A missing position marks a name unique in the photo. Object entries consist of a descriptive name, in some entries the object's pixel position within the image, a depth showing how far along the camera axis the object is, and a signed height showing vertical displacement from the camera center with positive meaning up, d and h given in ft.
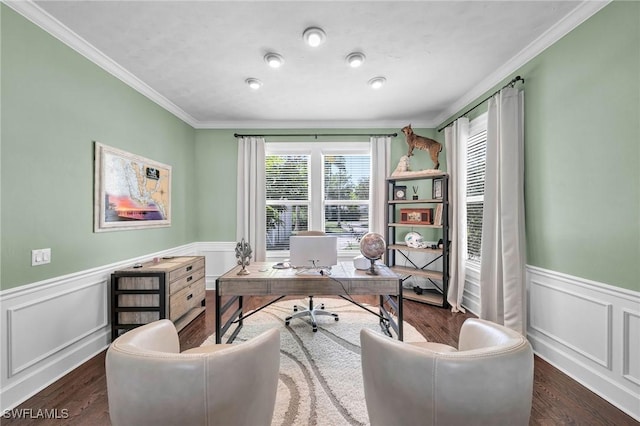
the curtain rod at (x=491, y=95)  7.78 +4.15
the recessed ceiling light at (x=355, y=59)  7.69 +4.77
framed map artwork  7.72 +0.78
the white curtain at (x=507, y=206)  7.64 +0.21
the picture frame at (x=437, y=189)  11.71 +1.13
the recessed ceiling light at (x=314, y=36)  6.59 +4.71
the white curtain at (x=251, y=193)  13.17 +1.05
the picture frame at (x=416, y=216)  11.74 -0.15
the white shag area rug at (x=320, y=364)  5.20 -4.07
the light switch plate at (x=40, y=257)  5.90 -1.04
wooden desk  6.86 -1.98
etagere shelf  11.14 -1.19
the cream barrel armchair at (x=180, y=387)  2.94 -2.07
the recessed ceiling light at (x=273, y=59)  7.68 +4.75
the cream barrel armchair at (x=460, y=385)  2.90 -2.04
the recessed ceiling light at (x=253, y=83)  9.18 +4.81
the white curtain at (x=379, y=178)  13.08 +1.83
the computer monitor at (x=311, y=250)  7.29 -1.07
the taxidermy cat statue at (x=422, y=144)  11.65 +3.23
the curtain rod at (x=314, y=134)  13.24 +4.20
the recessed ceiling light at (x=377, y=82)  9.17 +4.84
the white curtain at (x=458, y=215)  10.69 -0.09
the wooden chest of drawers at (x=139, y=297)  7.87 -2.63
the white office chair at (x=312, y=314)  8.83 -3.74
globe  7.41 -1.01
